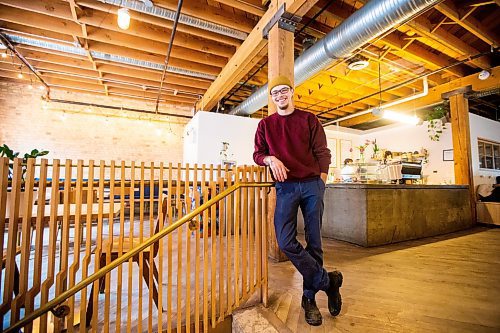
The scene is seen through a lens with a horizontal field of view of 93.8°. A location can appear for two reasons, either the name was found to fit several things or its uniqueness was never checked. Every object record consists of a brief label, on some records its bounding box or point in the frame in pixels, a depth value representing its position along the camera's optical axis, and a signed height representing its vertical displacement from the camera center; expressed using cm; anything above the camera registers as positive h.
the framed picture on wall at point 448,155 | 669 +68
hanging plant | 680 +168
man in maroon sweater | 161 -3
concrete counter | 354 -57
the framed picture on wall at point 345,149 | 909 +114
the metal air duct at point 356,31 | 252 +184
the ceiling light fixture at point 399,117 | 583 +158
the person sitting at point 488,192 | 527 -33
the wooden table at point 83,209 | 262 -51
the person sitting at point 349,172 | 516 +14
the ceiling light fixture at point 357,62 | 434 +217
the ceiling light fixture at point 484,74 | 494 +221
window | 644 +69
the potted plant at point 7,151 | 342 +41
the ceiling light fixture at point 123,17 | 309 +216
